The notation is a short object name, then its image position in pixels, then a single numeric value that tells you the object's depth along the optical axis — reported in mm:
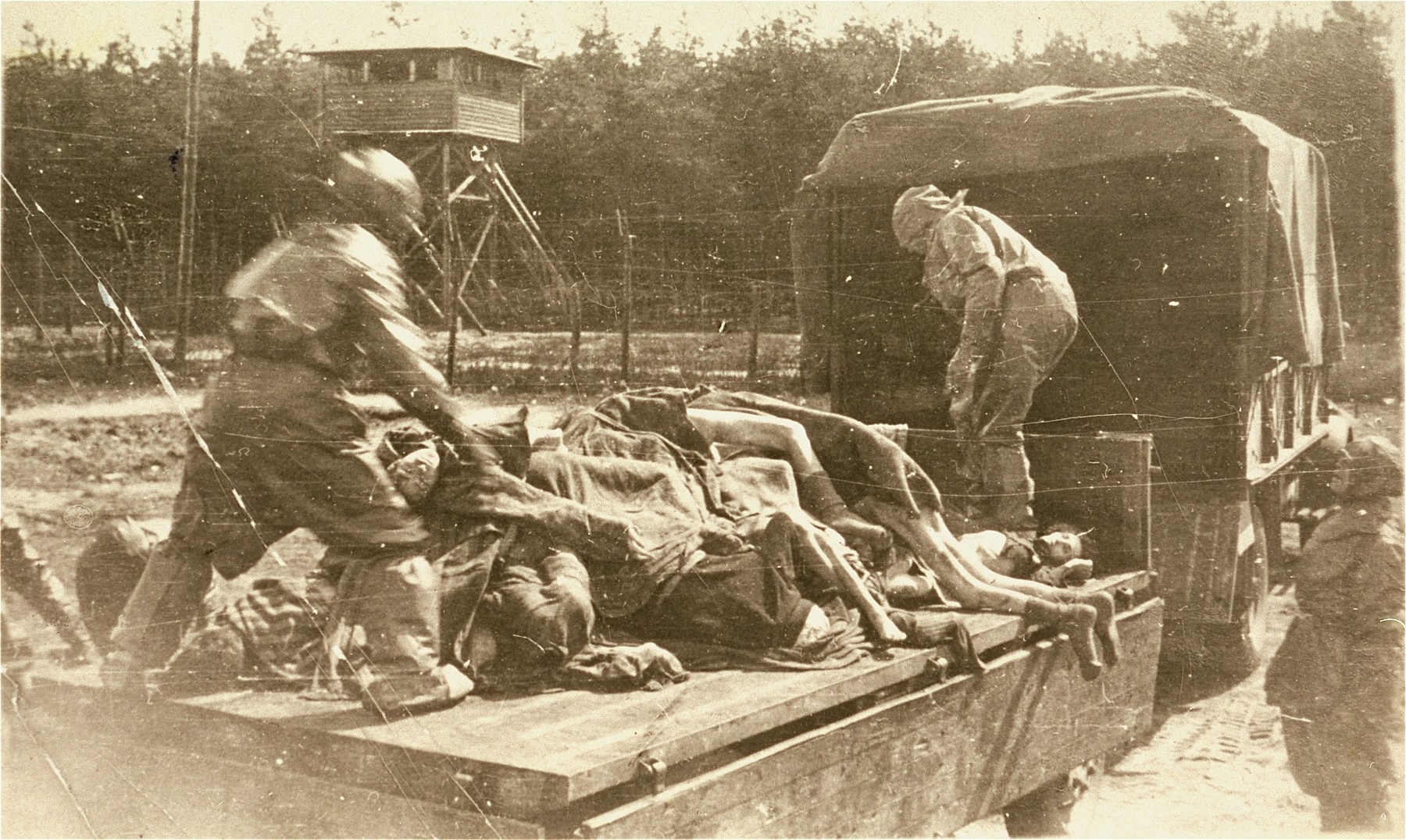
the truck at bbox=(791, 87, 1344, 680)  6238
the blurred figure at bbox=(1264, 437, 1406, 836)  5109
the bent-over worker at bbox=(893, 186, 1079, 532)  5680
